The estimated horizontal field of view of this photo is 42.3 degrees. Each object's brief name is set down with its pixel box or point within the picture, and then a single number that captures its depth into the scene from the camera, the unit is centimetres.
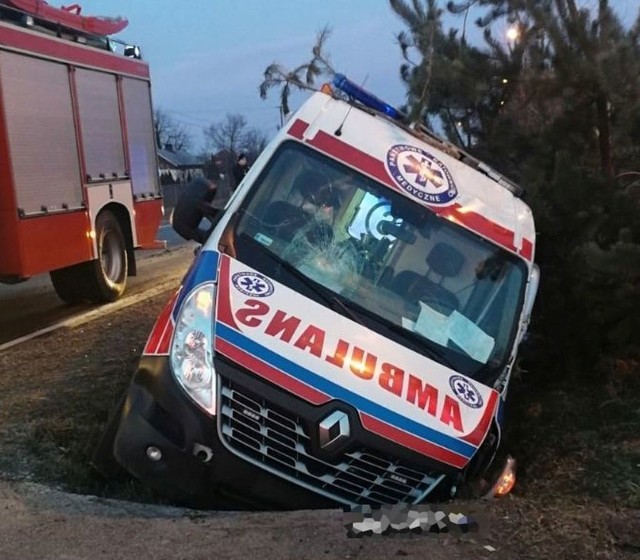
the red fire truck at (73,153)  815
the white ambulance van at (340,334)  387
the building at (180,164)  3987
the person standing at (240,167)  1531
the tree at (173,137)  8800
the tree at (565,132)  550
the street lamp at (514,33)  614
